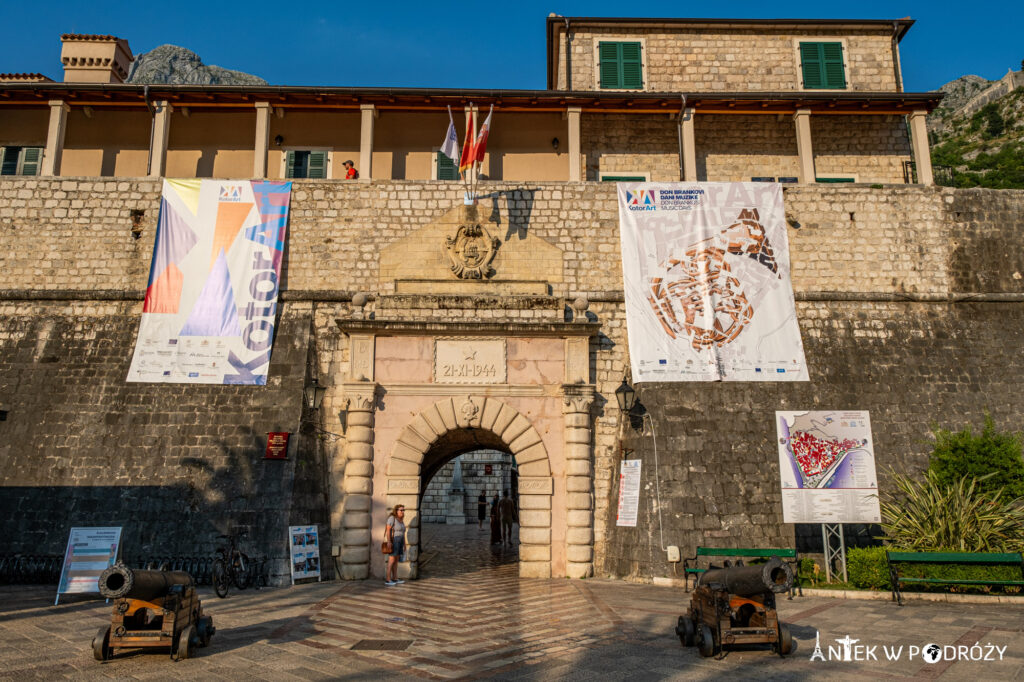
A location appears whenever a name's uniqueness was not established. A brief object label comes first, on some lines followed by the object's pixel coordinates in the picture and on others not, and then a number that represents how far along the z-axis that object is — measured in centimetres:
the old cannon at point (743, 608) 700
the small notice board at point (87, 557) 1049
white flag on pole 1616
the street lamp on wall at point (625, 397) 1357
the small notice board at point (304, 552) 1262
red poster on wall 1369
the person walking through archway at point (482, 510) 2672
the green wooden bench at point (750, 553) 1156
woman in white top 1263
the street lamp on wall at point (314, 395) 1366
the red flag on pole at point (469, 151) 1638
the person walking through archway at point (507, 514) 2022
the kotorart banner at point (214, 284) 1470
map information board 1202
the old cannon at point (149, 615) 670
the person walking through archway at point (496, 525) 2006
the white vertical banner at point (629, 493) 1349
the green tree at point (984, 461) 1238
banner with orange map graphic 1507
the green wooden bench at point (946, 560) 1058
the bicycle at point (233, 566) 1147
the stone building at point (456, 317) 1358
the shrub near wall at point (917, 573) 1079
